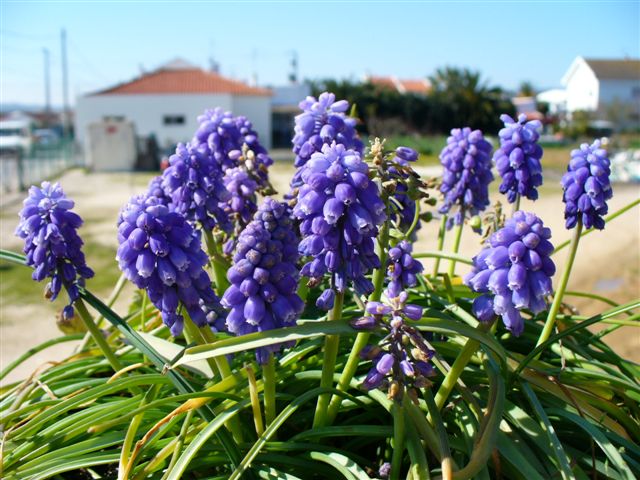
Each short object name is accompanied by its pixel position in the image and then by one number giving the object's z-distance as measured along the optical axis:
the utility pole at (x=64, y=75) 48.00
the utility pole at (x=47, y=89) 54.59
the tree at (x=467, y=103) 42.88
